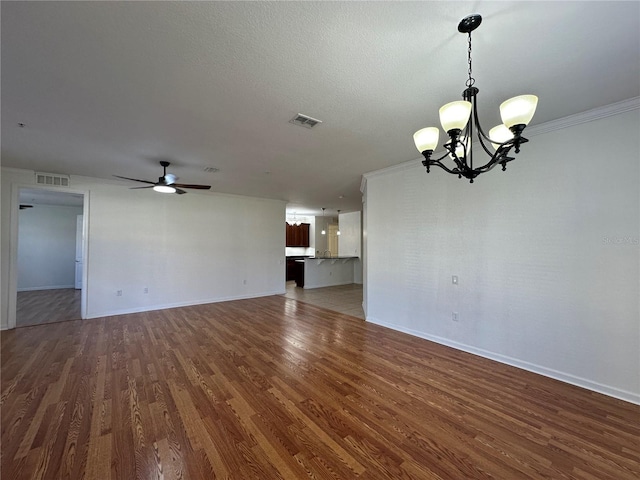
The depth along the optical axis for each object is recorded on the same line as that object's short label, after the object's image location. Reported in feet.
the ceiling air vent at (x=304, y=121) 8.86
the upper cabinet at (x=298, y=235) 38.58
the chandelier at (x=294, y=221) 38.14
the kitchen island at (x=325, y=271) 28.17
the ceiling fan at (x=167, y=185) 12.86
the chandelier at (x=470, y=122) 5.09
